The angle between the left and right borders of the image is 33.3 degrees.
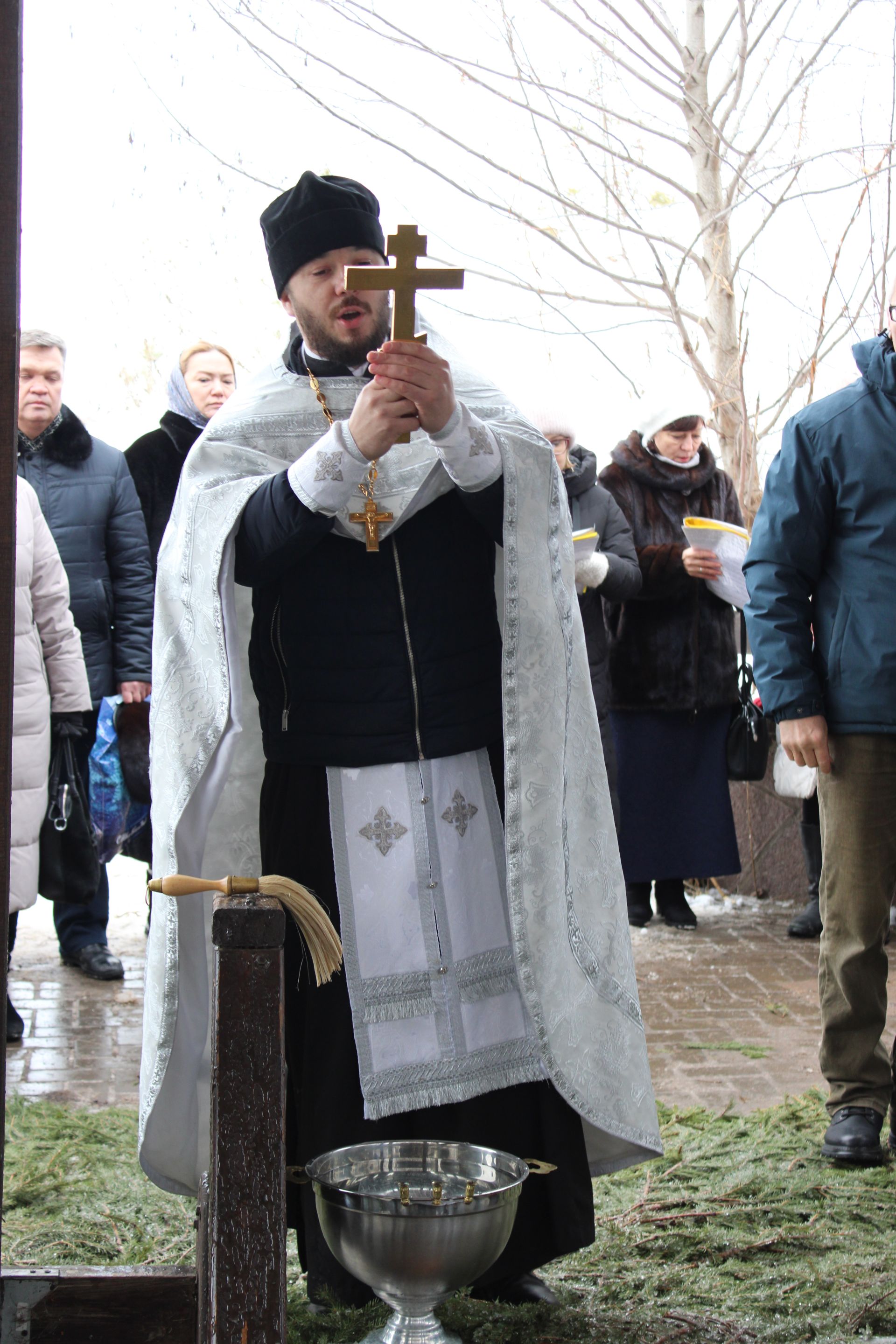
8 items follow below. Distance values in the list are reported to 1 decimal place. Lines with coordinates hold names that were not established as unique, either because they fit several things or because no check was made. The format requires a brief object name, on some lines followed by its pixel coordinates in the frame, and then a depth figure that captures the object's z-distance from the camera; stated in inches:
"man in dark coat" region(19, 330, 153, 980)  227.3
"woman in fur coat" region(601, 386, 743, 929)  265.1
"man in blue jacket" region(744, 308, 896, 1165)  147.5
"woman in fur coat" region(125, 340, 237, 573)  223.9
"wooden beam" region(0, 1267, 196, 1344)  97.3
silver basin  94.1
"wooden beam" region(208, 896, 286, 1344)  78.5
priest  112.7
